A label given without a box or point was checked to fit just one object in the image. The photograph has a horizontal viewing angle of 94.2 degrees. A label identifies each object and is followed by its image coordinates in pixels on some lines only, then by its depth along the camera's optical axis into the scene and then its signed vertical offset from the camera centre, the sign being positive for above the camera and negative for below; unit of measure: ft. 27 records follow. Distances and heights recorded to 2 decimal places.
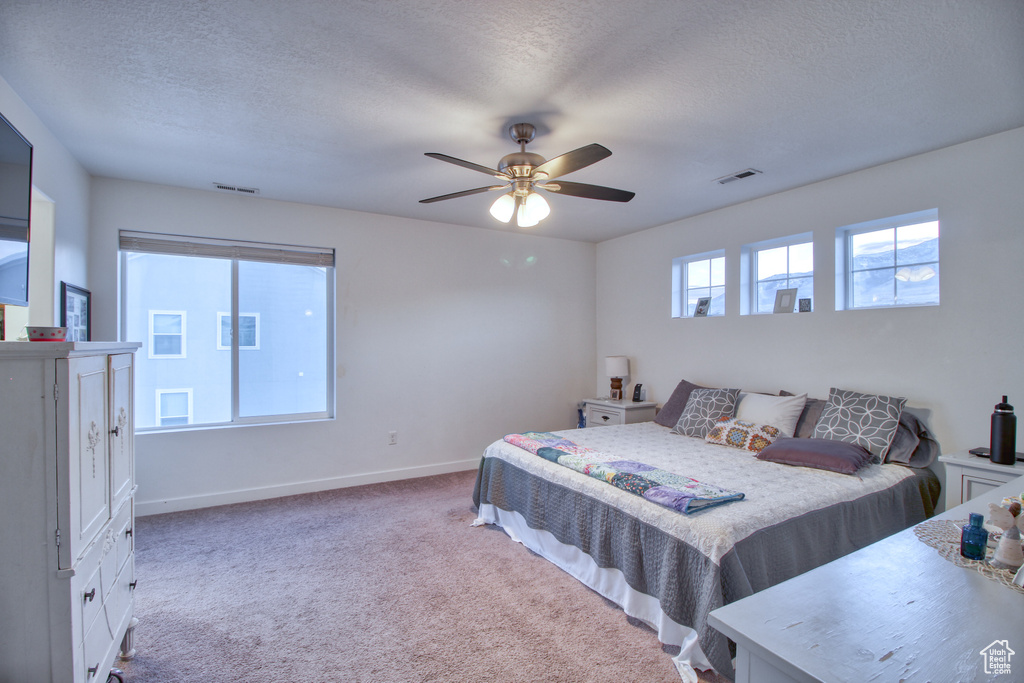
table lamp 16.08 -1.03
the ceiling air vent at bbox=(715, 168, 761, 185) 10.51 +3.69
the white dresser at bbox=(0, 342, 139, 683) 4.06 -1.56
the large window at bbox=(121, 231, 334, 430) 11.75 +0.27
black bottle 7.54 -1.57
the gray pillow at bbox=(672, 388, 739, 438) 11.99 -1.87
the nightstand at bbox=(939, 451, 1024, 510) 7.47 -2.22
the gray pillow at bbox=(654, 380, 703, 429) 13.34 -1.91
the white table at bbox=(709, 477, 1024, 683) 2.56 -1.76
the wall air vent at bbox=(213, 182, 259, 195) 11.57 +3.71
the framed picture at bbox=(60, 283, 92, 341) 9.20 +0.54
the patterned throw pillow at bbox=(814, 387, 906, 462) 9.32 -1.68
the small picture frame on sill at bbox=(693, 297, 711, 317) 14.32 +0.95
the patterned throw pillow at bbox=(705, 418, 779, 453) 10.53 -2.19
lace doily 3.59 -1.78
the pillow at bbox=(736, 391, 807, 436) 10.91 -1.72
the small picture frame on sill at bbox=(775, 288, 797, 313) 12.14 +0.98
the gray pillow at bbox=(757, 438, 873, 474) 8.59 -2.19
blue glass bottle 3.76 -1.60
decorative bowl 4.53 +0.04
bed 6.13 -2.90
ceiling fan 7.66 +2.71
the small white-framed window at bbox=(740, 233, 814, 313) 11.89 +1.79
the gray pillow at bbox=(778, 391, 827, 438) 10.69 -1.83
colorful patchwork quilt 6.89 -2.34
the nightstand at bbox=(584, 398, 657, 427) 14.96 -2.39
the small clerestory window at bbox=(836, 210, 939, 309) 9.85 +1.66
